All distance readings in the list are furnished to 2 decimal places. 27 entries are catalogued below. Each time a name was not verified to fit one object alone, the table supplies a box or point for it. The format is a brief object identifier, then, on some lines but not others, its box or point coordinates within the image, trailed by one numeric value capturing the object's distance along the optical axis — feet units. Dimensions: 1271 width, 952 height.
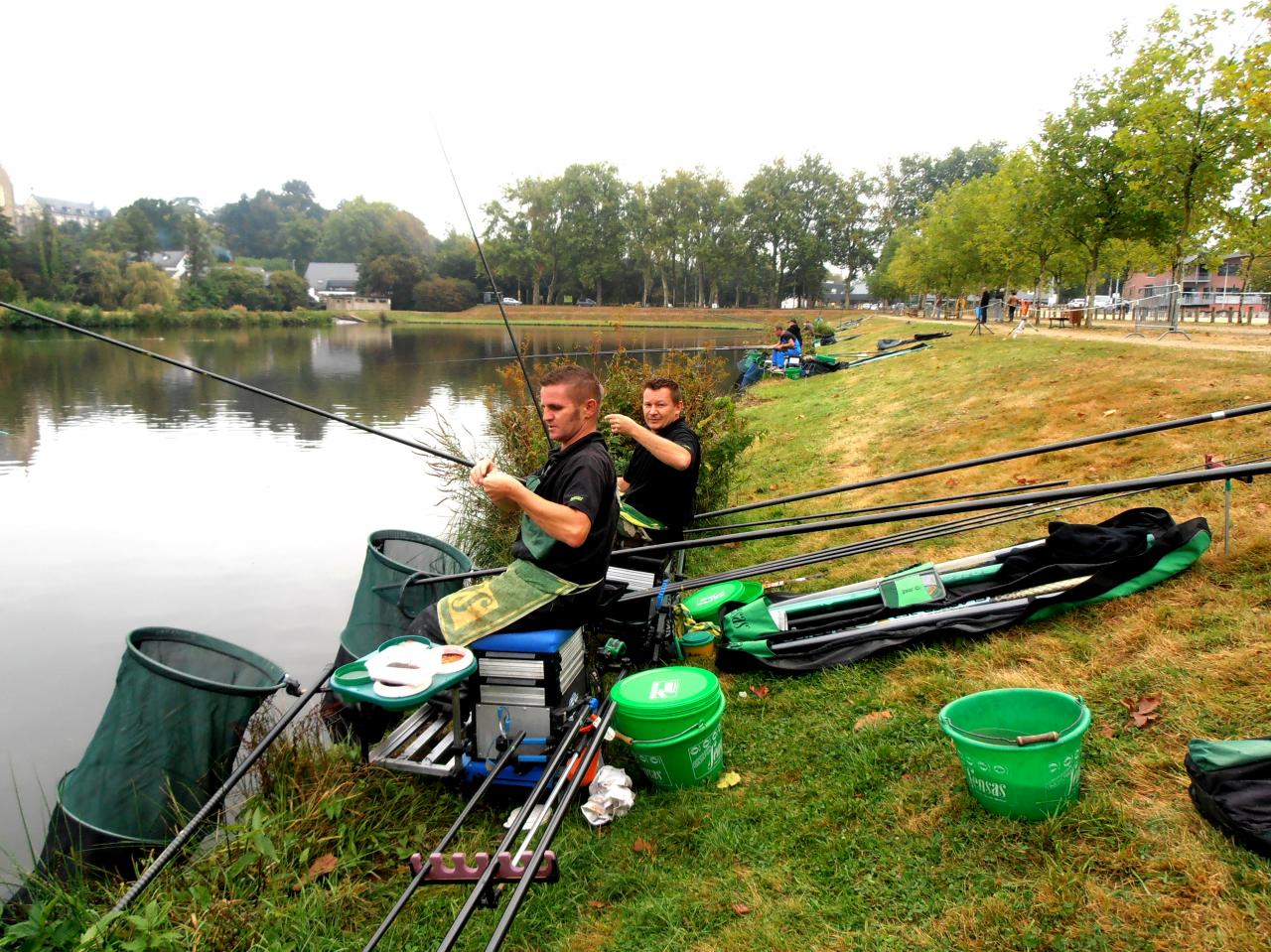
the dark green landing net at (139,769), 10.75
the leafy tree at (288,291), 209.67
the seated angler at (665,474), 17.89
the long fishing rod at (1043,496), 8.69
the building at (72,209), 441.56
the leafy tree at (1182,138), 54.03
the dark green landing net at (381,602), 15.15
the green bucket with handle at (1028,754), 9.05
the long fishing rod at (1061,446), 12.93
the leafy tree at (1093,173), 64.39
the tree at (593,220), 264.72
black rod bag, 14.17
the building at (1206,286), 85.11
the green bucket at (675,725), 11.22
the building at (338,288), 246.68
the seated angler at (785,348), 75.10
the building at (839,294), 349.82
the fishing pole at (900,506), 14.89
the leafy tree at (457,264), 263.90
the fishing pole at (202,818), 8.78
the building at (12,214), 174.13
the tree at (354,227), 380.99
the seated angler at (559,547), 11.05
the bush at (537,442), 24.50
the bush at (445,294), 242.78
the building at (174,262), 247.70
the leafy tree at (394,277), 248.93
